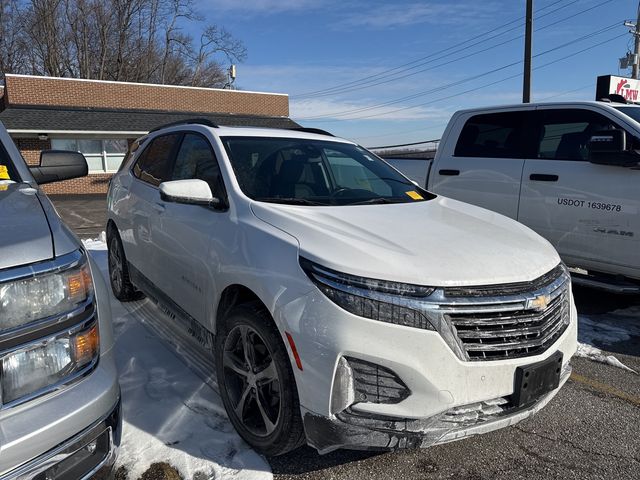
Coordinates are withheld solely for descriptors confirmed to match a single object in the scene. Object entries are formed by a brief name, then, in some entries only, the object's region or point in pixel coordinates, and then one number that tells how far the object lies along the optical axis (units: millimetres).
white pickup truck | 4598
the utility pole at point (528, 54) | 15180
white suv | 2105
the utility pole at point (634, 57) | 21858
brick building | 19266
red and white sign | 9570
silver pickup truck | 1527
